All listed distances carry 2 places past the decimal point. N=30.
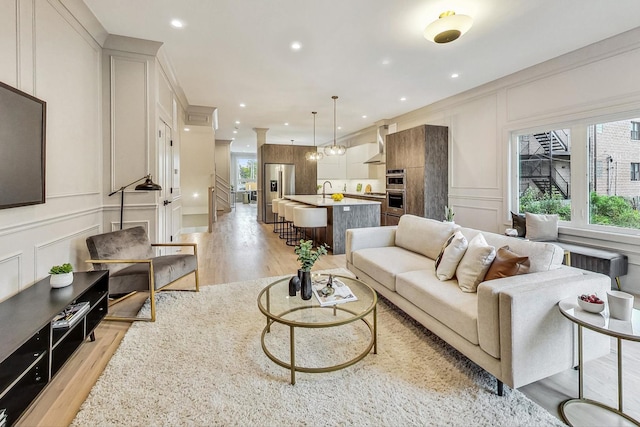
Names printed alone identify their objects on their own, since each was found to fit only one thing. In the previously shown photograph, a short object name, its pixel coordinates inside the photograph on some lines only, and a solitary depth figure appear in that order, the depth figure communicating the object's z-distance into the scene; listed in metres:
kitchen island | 5.21
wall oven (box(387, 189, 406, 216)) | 6.45
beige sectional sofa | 1.58
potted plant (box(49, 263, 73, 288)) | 2.13
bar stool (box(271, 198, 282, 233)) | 7.39
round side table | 1.43
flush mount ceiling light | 2.70
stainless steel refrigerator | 9.01
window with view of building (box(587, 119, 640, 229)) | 3.47
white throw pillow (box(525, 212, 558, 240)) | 3.95
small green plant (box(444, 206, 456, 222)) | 4.13
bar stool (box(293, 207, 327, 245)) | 5.22
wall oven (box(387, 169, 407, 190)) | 6.41
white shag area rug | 1.55
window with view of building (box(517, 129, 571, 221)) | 4.14
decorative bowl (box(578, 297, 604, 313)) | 1.54
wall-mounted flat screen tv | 1.91
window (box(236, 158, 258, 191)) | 16.50
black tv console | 1.46
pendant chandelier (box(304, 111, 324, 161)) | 7.33
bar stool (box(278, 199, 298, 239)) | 6.59
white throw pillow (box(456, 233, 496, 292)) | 2.14
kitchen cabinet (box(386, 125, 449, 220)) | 5.88
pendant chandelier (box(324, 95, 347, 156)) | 6.52
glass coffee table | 1.83
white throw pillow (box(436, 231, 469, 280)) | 2.39
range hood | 7.90
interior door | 4.20
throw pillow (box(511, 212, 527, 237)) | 4.14
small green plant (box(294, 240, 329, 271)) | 2.23
